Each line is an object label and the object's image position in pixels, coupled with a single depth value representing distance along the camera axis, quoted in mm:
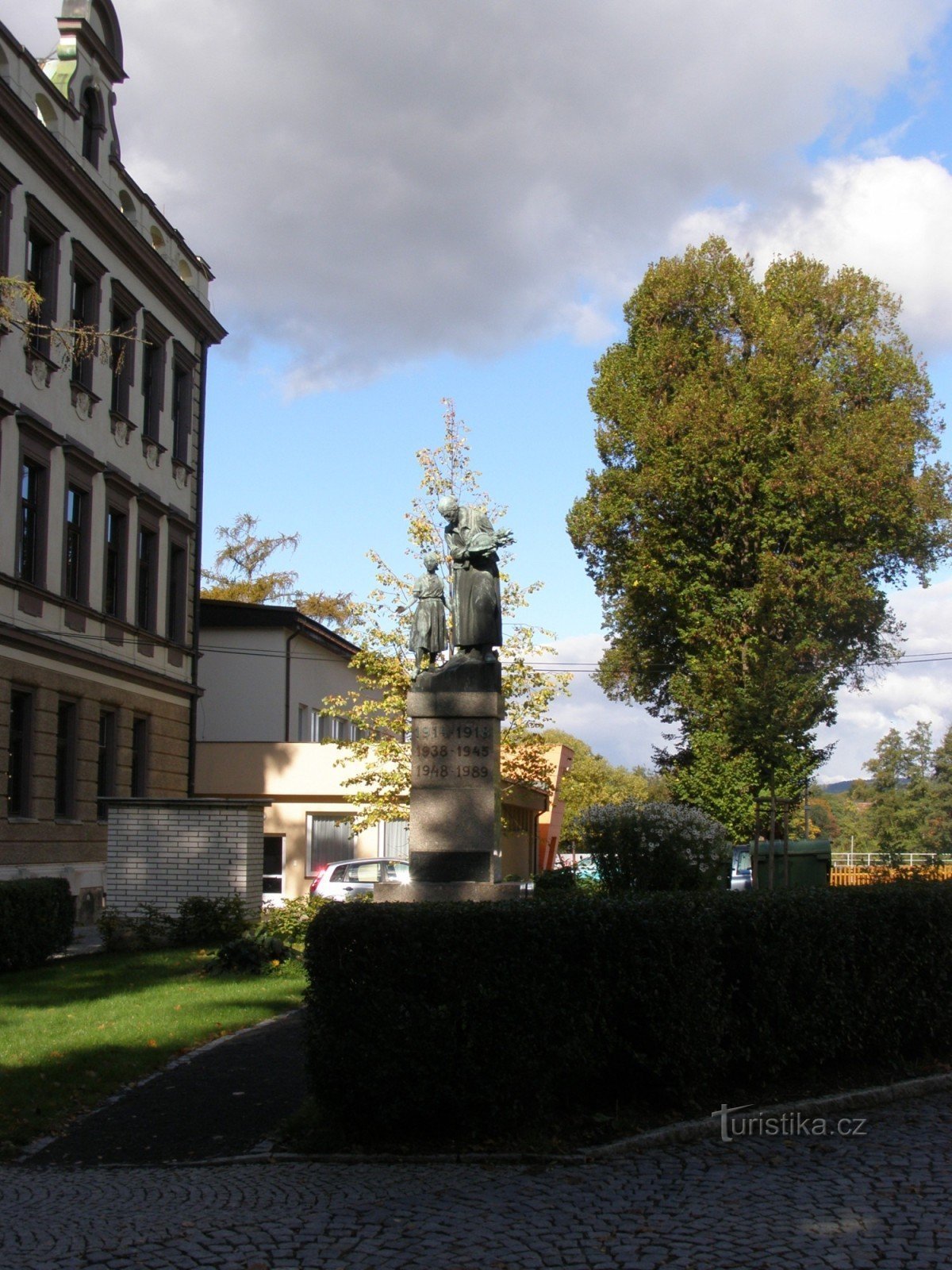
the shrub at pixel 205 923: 18703
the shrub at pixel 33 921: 15641
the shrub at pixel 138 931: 18531
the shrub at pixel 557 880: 21703
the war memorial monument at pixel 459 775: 11961
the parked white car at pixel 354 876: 27141
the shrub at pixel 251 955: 15281
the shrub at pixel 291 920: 17250
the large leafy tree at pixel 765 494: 33156
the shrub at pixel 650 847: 17000
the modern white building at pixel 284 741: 36500
